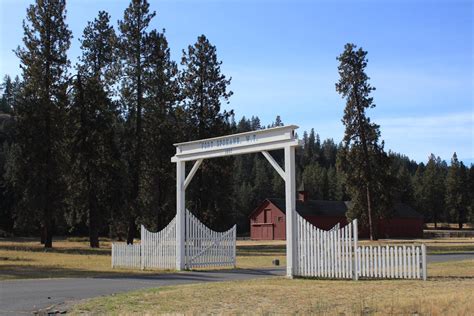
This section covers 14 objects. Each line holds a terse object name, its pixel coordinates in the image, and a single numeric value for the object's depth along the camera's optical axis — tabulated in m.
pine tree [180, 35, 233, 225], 45.78
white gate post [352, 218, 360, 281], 15.66
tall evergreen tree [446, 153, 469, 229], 115.50
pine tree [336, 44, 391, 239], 53.28
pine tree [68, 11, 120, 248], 42.91
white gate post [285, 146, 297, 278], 17.23
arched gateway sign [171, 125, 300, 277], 17.41
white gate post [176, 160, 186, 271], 21.78
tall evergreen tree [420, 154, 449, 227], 120.06
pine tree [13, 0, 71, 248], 40.22
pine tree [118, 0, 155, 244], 43.75
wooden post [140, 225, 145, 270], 22.91
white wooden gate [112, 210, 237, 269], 22.14
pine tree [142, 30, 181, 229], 44.41
